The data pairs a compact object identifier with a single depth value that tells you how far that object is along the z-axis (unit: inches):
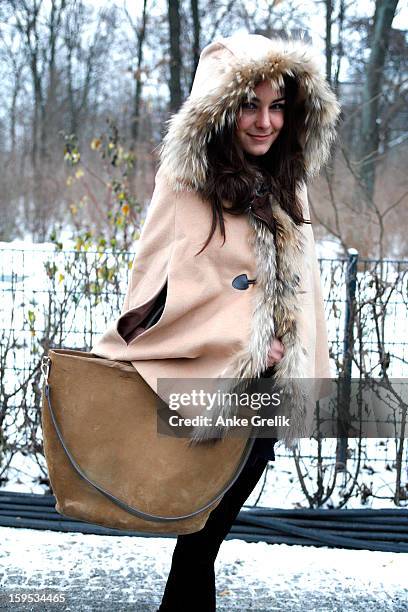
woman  83.0
